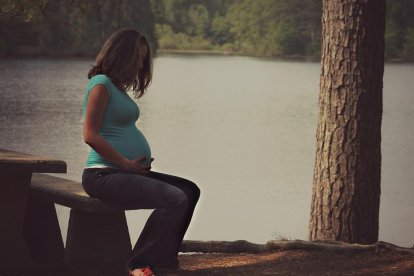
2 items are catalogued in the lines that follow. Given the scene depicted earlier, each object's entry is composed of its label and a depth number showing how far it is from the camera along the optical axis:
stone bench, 9.18
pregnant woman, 8.14
